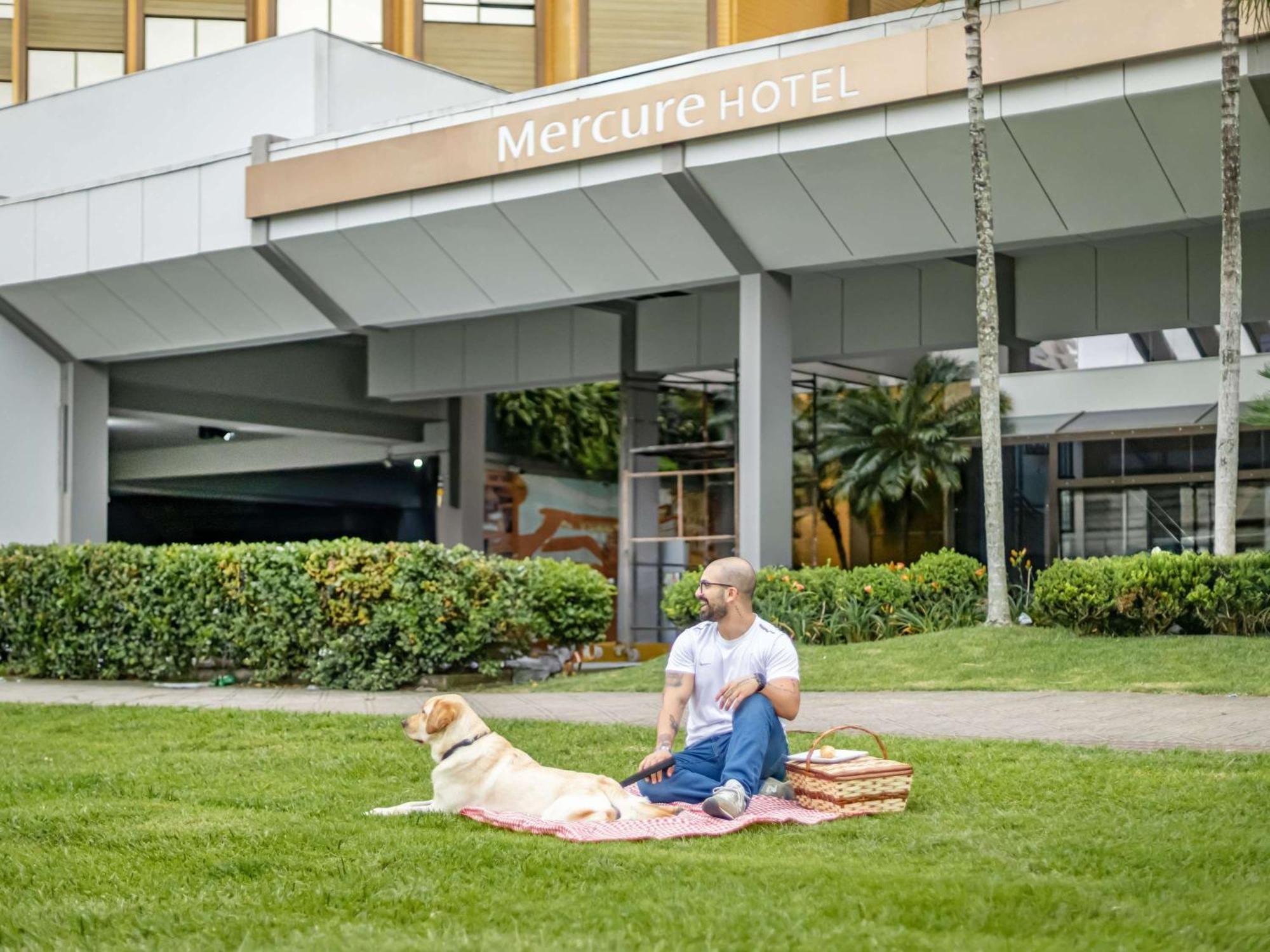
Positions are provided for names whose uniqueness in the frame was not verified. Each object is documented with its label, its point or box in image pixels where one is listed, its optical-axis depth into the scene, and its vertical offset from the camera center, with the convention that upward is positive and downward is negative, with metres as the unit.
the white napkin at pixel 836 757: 7.29 -1.18
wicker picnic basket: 6.98 -1.27
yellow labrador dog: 6.82 -1.22
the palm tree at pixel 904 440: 30.14 +1.52
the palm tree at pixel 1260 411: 16.89 +1.16
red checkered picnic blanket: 6.45 -1.36
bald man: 7.10 -0.88
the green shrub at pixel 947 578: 18.06 -0.76
